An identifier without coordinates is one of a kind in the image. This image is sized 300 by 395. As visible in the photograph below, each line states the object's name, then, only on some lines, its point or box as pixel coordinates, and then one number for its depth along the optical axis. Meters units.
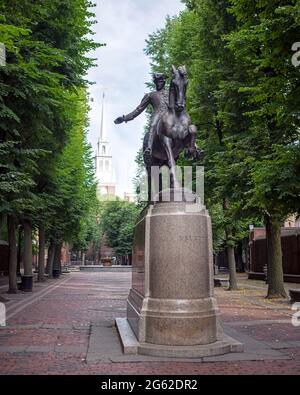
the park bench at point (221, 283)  28.87
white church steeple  157.38
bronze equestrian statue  9.76
